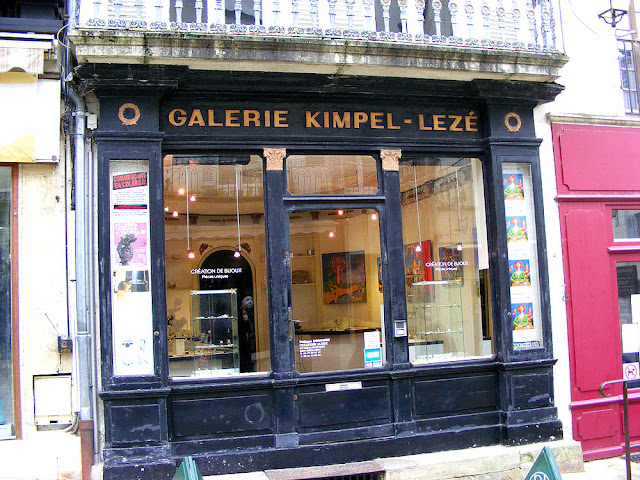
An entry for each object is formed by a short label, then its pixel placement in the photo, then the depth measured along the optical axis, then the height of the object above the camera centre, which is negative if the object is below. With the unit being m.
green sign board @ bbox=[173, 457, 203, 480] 4.35 -1.11
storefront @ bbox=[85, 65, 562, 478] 6.50 +0.31
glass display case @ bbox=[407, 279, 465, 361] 7.36 -0.31
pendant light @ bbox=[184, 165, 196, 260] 6.80 +1.09
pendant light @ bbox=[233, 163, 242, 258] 6.85 +0.90
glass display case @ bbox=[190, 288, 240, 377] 6.82 -0.30
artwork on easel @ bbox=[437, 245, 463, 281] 7.70 +0.33
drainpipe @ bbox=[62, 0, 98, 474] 6.20 +0.27
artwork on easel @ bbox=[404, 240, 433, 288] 7.38 +0.35
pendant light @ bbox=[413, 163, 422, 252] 7.49 +0.96
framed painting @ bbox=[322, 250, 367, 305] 7.28 +0.22
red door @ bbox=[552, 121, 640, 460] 7.62 +0.19
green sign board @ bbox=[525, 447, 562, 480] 4.61 -1.28
